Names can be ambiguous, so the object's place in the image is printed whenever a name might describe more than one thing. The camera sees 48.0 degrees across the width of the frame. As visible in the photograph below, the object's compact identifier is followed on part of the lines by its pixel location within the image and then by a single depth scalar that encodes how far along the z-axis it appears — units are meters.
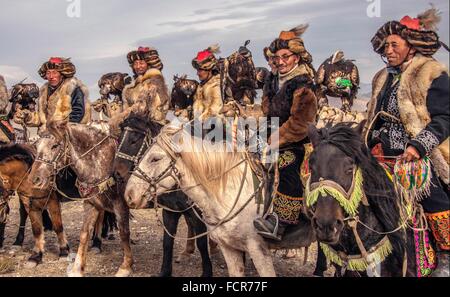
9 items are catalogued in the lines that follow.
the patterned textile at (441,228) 4.32
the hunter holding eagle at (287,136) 5.33
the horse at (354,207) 3.80
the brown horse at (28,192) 8.42
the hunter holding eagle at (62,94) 8.64
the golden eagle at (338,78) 9.64
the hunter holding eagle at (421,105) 4.23
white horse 5.59
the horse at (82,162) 7.49
